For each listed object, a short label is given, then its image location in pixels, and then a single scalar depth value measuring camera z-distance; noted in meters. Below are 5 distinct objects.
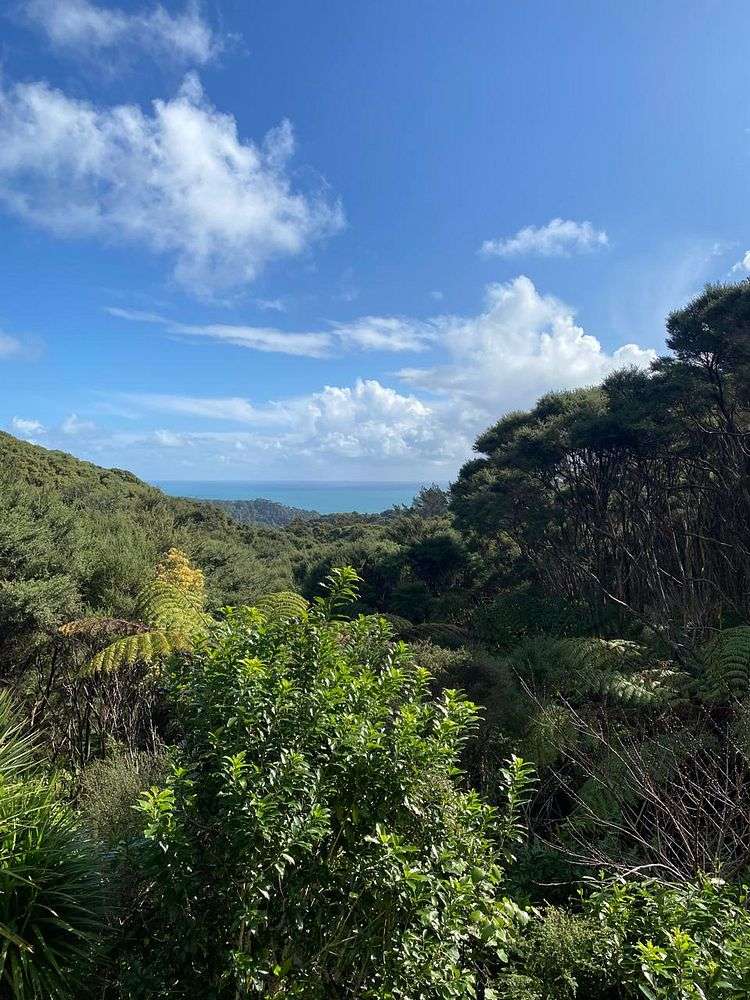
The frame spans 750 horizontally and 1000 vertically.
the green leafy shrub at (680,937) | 2.02
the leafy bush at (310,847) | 2.03
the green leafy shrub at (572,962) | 2.41
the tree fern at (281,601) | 8.18
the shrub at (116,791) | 3.37
